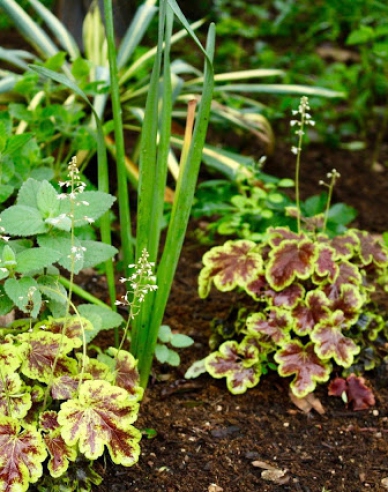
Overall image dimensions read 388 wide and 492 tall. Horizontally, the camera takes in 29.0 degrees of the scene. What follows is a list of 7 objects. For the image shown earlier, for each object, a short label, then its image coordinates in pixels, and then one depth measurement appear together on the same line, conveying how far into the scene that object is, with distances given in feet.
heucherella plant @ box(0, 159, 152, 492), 5.41
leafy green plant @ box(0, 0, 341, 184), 10.86
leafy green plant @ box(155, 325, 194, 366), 7.07
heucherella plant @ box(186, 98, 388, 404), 7.40
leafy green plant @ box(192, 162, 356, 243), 8.85
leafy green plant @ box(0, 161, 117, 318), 5.73
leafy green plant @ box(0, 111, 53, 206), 7.07
